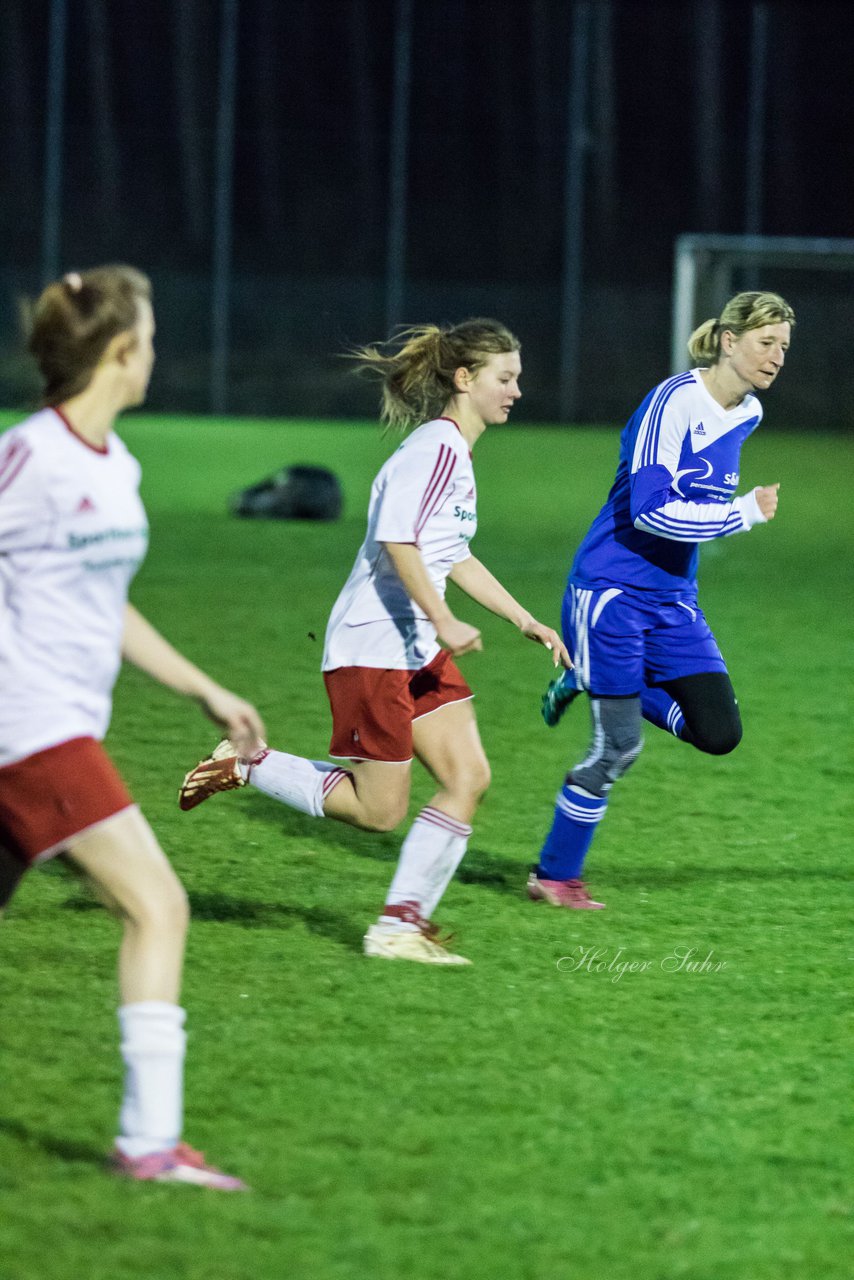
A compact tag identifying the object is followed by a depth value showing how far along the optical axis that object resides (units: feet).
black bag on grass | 115.55
